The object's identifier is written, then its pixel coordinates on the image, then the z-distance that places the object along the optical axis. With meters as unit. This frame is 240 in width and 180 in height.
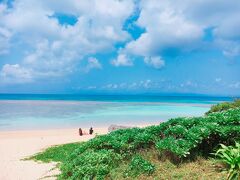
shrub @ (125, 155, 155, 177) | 4.30
